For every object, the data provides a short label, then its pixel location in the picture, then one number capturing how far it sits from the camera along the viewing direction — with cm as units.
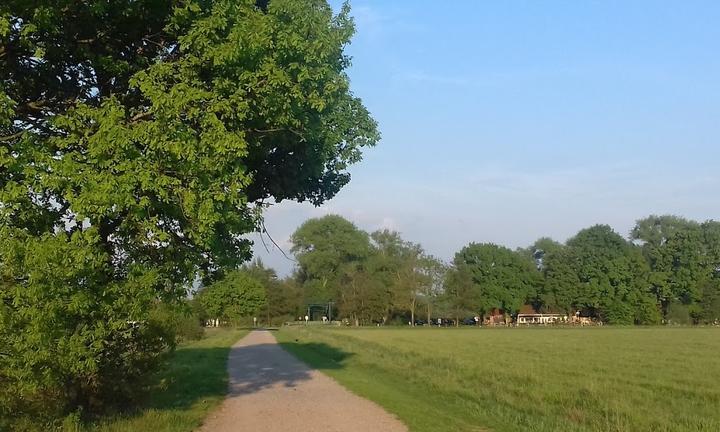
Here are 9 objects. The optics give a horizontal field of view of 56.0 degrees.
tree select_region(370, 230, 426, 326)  11750
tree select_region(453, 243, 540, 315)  13000
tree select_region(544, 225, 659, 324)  11994
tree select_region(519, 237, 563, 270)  14352
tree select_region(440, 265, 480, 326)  12539
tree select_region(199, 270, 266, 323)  8123
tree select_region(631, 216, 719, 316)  12260
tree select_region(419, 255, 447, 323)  12112
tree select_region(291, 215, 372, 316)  12306
